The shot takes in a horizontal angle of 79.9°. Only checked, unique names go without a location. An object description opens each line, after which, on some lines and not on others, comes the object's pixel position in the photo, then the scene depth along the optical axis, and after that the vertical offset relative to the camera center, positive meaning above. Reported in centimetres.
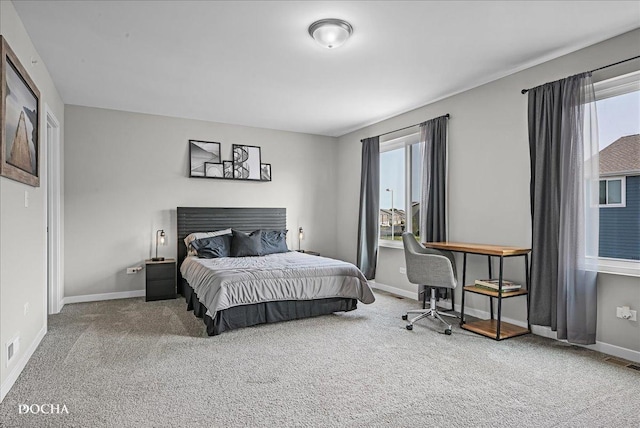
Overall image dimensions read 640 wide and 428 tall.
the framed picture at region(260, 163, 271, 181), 637 +64
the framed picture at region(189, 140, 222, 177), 582 +83
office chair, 385 -65
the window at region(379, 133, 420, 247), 545 +33
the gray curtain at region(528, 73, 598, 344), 322 +0
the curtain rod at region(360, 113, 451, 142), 468 +117
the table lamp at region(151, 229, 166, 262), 552 -40
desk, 354 -79
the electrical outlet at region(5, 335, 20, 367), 258 -97
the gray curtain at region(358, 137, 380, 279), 591 +5
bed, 377 -84
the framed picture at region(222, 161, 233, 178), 604 +65
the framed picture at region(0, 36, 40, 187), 244 +64
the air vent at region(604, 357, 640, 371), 294 -120
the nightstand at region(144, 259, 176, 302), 512 -96
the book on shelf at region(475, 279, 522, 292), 366 -72
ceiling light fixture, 295 +142
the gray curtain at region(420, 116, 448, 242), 468 +39
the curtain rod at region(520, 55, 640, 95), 303 +121
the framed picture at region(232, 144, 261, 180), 615 +77
